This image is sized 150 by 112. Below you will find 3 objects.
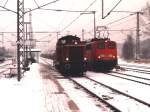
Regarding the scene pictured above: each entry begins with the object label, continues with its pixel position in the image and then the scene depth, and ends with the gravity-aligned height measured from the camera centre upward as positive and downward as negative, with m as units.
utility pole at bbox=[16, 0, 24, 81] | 22.84 +1.08
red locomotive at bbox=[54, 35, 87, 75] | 29.09 -0.41
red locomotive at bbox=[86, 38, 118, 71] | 33.88 -0.23
